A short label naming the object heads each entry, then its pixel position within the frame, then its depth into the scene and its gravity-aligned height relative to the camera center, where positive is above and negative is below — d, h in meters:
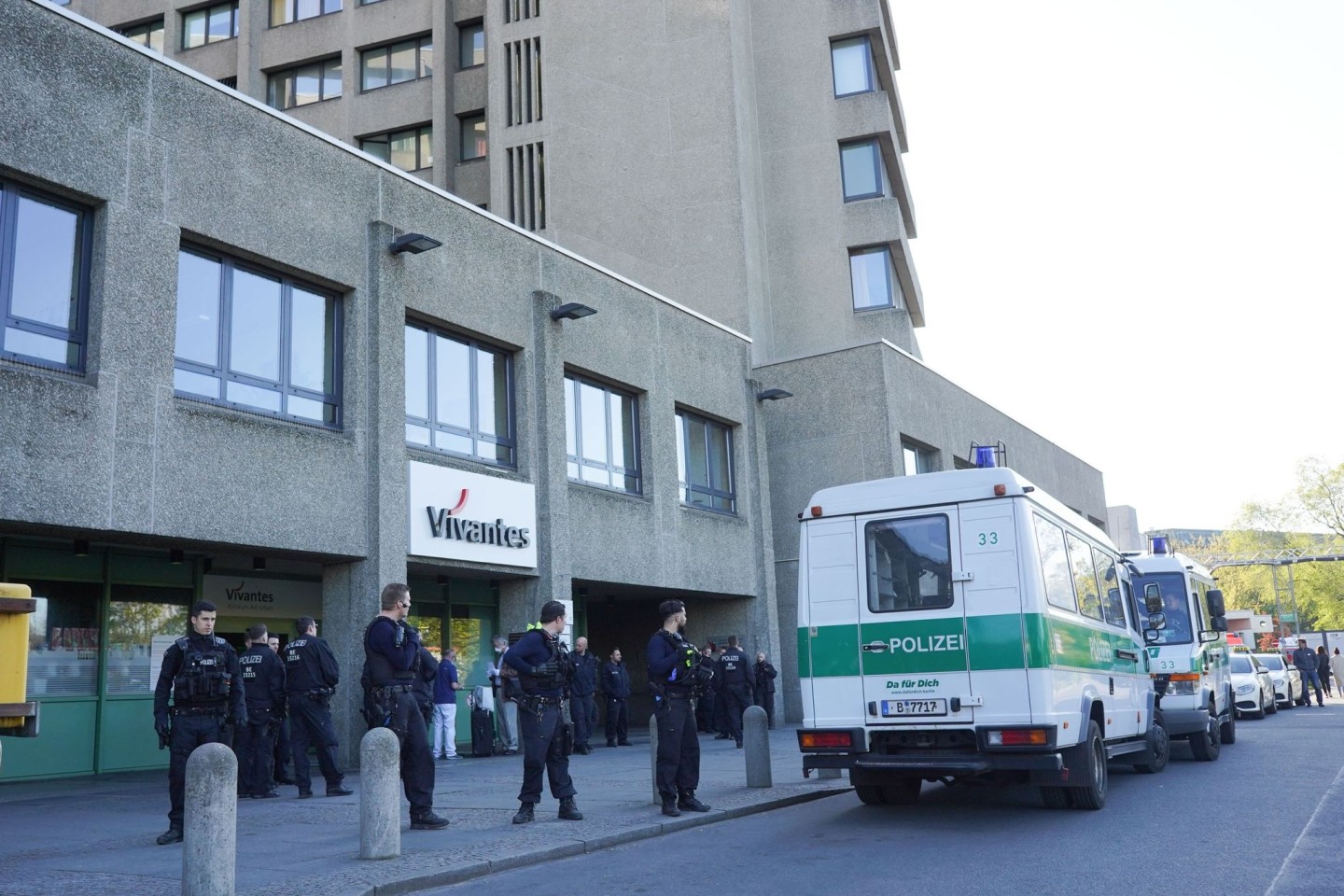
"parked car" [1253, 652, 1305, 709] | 29.48 -0.53
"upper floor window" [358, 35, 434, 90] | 34.88 +17.95
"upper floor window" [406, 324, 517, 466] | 17.09 +4.29
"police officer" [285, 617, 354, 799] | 12.47 +0.00
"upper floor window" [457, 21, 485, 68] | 34.81 +18.32
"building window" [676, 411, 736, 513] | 23.31 +4.25
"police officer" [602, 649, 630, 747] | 20.41 -0.22
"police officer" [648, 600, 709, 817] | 10.41 -0.19
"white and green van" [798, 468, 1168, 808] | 9.53 +0.25
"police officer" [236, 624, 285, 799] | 12.53 -0.13
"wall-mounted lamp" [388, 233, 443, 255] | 16.00 +5.89
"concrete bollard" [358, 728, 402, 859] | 8.17 -0.65
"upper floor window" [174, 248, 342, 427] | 13.95 +4.32
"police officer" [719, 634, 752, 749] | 19.64 -0.01
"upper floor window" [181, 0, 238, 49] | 36.62 +20.20
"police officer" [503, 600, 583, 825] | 9.94 -0.04
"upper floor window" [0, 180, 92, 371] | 12.05 +4.34
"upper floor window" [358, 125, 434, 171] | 34.59 +15.48
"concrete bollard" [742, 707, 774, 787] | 12.34 -0.67
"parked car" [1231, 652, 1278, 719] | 24.73 -0.56
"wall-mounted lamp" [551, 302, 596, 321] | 19.25 +5.89
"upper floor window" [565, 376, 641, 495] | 20.19 +4.25
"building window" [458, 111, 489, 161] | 34.16 +15.39
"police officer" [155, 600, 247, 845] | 9.59 +0.04
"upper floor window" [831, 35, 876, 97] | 33.75 +16.75
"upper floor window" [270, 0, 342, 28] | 35.88 +20.12
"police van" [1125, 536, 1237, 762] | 14.80 +0.11
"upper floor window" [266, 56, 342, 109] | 35.75 +17.83
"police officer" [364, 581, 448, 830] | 9.48 +0.08
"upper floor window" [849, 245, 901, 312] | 32.69 +10.51
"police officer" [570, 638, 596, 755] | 18.23 -0.11
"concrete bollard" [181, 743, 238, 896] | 6.75 -0.67
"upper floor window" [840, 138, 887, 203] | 33.06 +13.58
